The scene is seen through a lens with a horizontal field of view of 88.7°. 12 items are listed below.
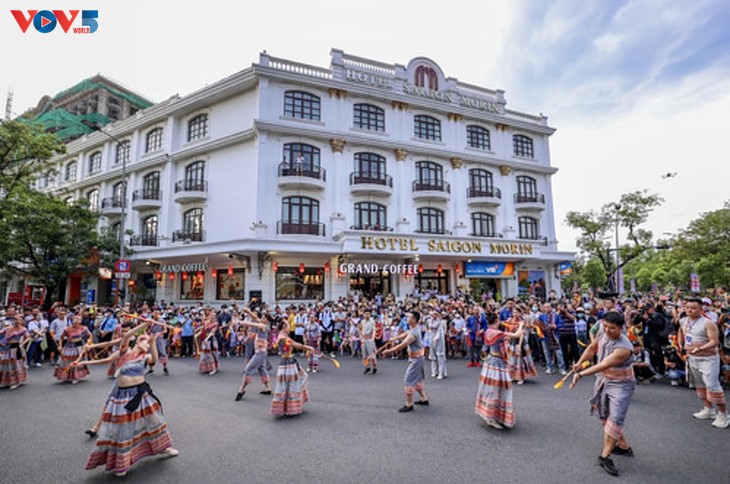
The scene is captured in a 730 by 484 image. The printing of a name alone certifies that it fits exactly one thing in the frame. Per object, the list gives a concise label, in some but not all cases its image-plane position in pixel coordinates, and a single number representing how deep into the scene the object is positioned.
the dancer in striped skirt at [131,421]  4.68
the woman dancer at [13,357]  9.43
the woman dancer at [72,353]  10.08
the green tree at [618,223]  31.56
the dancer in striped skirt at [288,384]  6.91
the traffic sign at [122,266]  18.12
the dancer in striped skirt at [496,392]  6.12
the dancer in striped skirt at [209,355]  11.12
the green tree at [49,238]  19.53
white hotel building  22.00
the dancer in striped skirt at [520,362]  9.41
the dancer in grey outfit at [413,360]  7.21
